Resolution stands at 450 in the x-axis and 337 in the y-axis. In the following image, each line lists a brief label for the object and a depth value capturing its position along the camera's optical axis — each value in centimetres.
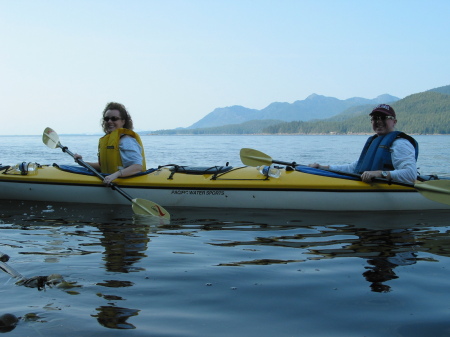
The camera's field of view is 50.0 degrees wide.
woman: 683
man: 593
